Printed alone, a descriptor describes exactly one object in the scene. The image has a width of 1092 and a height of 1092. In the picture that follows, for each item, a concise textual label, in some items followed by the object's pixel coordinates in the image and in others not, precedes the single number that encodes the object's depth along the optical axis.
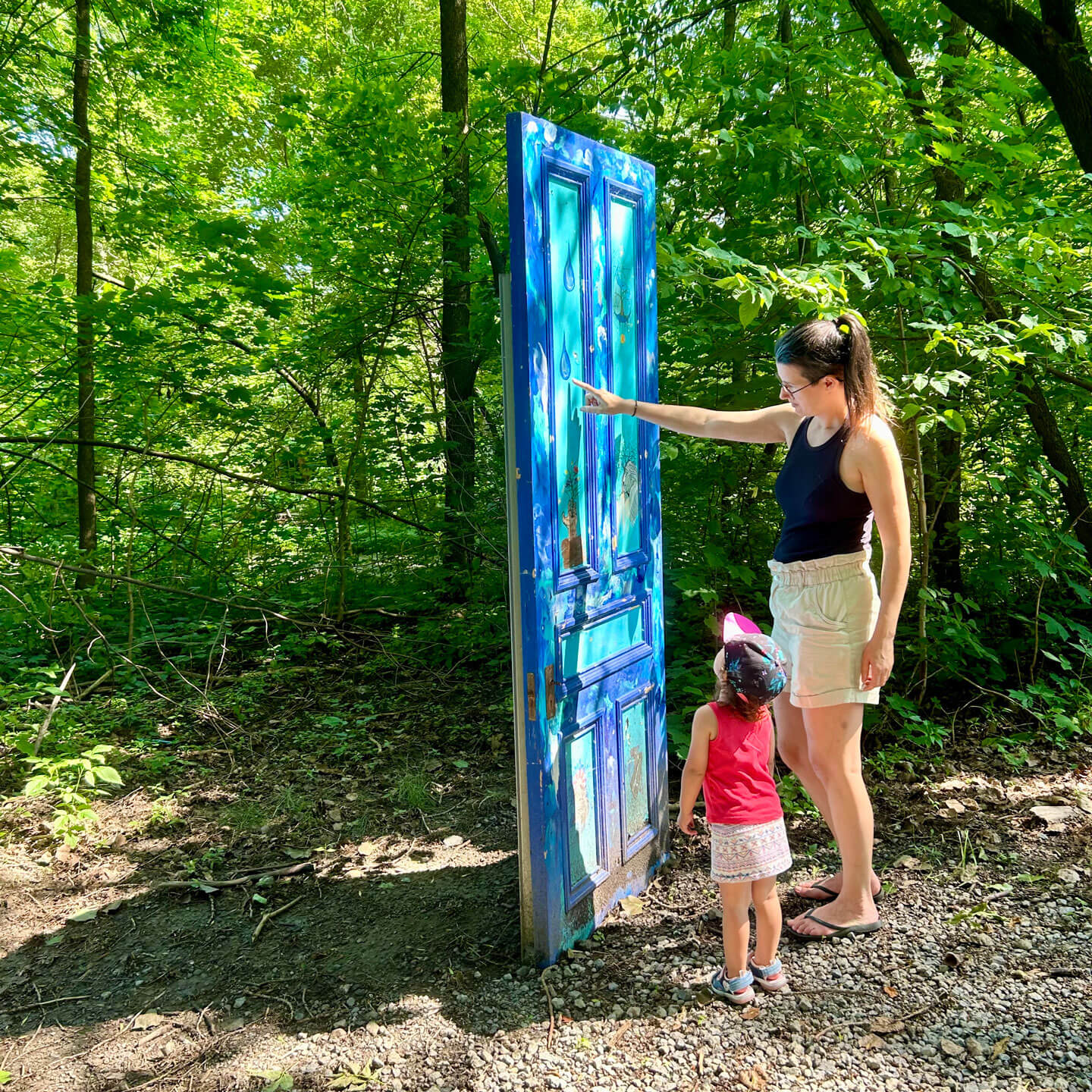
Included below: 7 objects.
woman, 2.49
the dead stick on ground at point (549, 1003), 2.36
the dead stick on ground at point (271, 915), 3.06
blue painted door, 2.47
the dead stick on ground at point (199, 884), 3.42
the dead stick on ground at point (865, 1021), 2.36
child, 2.33
